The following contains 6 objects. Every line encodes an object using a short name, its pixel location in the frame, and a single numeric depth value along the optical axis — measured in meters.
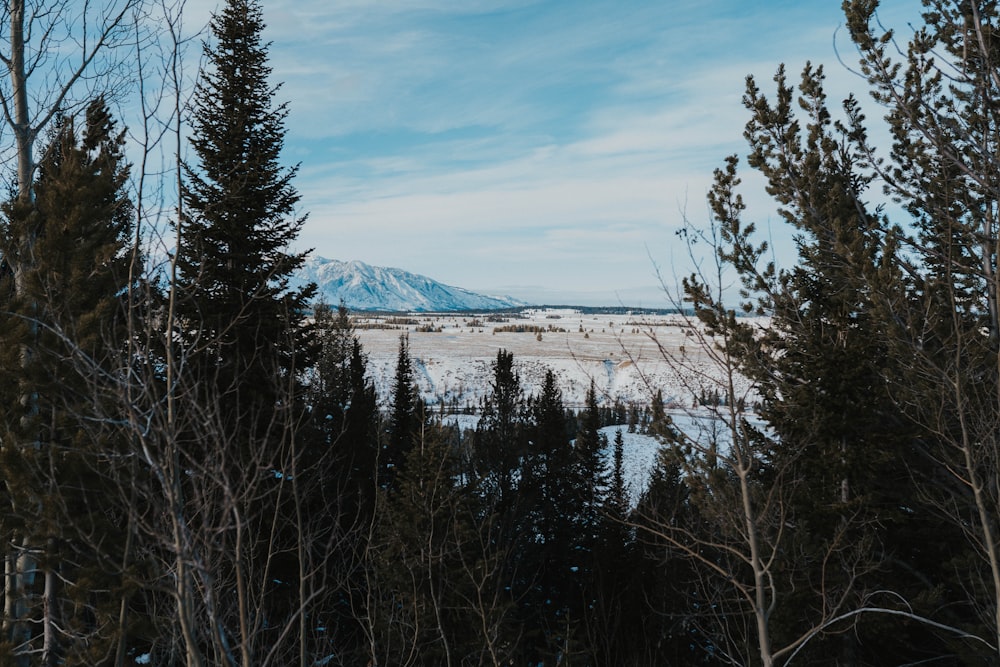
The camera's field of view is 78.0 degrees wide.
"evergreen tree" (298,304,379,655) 19.89
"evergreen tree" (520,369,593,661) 30.25
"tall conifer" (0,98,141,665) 8.23
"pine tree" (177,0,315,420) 14.20
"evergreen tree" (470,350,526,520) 32.34
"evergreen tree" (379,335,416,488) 33.84
